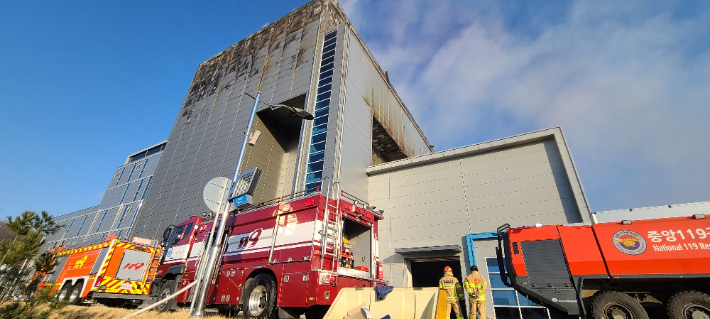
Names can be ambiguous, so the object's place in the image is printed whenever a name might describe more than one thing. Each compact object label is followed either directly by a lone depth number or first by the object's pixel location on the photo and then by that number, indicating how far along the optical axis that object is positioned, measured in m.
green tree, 5.05
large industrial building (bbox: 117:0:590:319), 14.77
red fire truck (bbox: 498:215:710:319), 7.17
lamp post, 7.48
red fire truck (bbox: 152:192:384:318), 8.15
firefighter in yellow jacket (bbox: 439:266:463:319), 7.98
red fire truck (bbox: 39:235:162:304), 14.03
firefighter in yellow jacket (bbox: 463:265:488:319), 8.12
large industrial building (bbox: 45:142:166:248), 39.72
